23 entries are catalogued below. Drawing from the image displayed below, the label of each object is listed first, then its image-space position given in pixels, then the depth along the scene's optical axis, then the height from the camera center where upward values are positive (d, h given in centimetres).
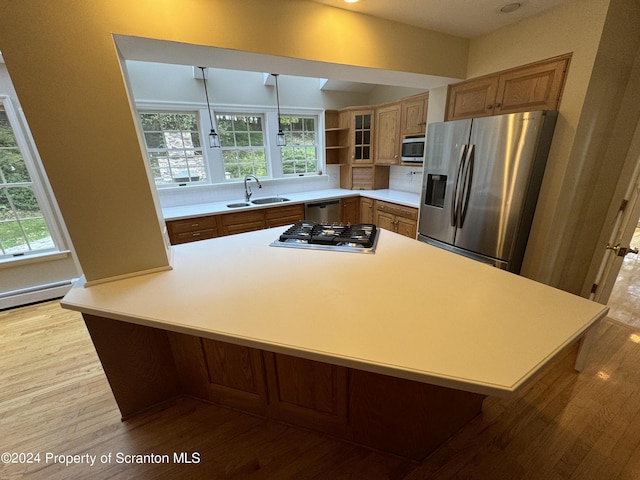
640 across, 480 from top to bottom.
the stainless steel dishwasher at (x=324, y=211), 380 -79
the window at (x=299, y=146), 413 +15
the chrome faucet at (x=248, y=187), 383 -42
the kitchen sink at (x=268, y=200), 379 -61
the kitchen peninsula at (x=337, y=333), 87 -62
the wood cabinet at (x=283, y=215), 352 -77
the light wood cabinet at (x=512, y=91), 184 +43
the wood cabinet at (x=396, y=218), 323 -82
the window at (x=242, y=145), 372 +18
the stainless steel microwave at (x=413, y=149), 315 +3
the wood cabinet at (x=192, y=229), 302 -78
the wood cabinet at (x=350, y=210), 405 -84
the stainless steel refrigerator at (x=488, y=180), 188 -24
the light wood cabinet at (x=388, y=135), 357 +24
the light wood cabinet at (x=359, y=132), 394 +31
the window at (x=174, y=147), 331 +17
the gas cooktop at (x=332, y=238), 177 -56
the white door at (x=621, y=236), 181 -62
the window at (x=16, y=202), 259 -36
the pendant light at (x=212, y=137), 333 +26
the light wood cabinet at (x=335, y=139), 417 +24
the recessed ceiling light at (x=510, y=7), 173 +90
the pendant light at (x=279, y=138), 368 +25
